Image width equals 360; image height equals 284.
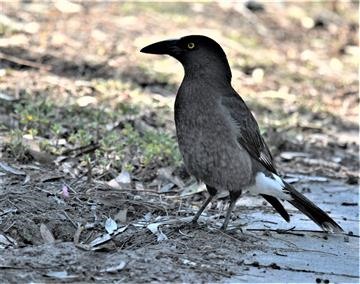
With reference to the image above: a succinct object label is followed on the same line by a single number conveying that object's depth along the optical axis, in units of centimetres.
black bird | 1105
